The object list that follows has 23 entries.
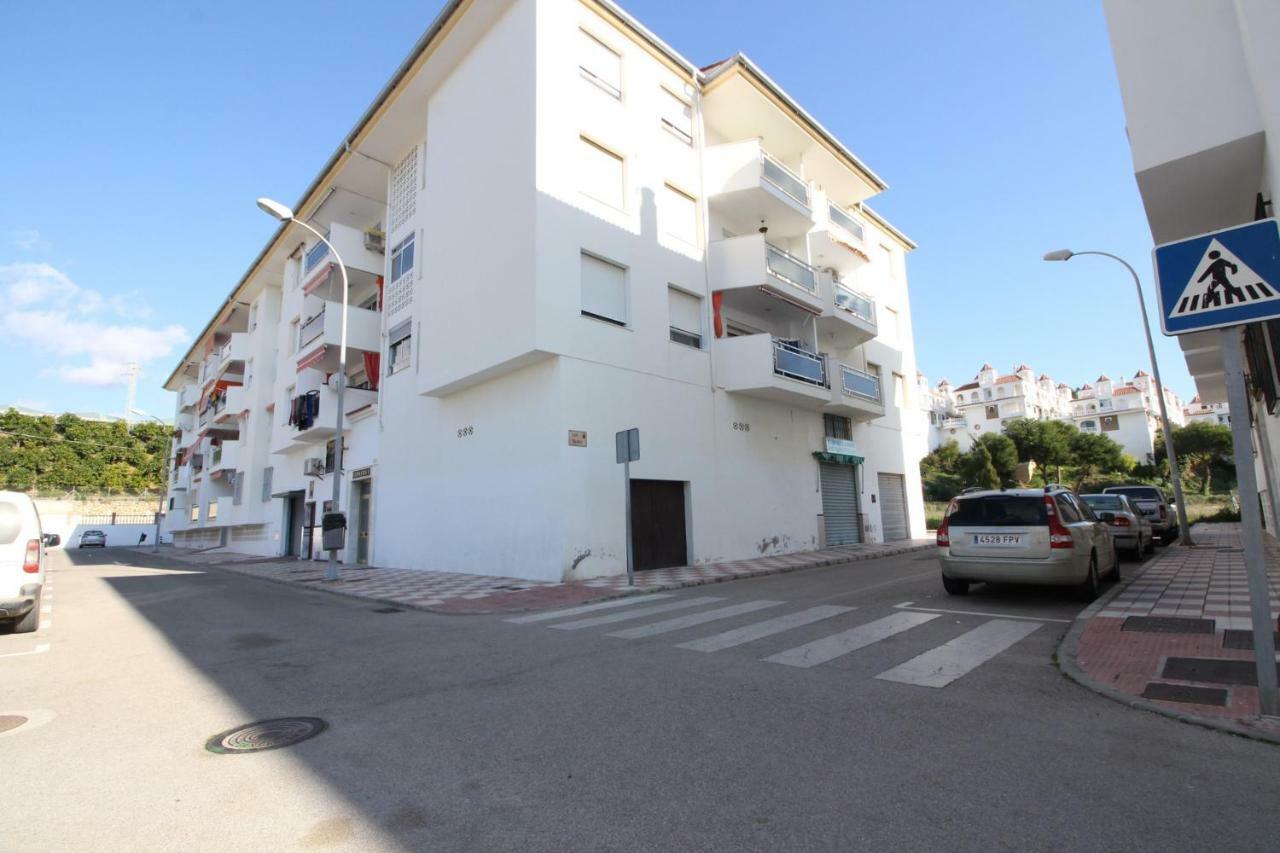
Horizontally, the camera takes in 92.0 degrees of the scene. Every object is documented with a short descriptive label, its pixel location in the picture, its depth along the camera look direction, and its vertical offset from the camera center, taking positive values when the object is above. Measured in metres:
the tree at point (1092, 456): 58.28 +4.44
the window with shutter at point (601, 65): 16.12 +11.99
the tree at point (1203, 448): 63.46 +5.45
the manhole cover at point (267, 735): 3.86 -1.34
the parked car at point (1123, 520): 14.04 -0.39
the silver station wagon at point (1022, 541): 8.26 -0.48
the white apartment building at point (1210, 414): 99.00 +14.50
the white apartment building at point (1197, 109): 6.52 +4.27
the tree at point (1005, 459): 54.75 +4.26
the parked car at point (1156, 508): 18.56 -0.17
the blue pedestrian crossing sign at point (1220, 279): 3.88 +1.43
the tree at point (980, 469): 53.22 +3.33
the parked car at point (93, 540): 45.72 -0.40
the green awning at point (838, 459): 21.11 +1.86
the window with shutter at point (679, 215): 17.53 +8.69
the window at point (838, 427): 22.14 +3.08
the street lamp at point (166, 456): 36.34 +5.87
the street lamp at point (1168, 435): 17.27 +1.93
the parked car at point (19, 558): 7.75 -0.27
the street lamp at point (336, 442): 15.02 +2.08
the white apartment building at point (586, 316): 14.41 +5.99
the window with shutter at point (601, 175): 15.44 +8.72
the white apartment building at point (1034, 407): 89.06 +14.78
